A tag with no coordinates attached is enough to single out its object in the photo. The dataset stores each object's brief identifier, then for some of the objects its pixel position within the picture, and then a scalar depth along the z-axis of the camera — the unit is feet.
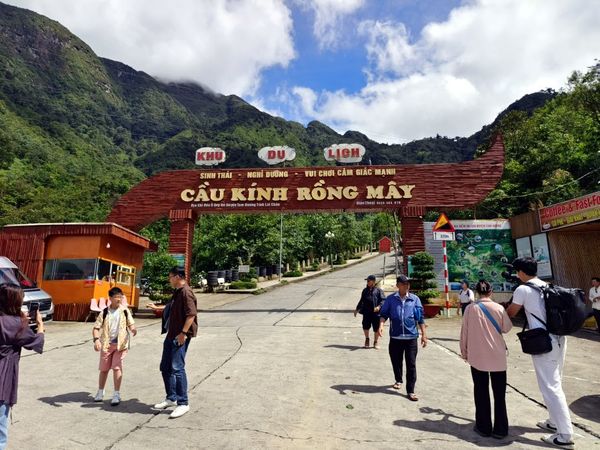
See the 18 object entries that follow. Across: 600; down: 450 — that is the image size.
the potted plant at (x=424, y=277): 52.60
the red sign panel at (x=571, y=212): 41.55
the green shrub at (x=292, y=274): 144.05
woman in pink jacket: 14.79
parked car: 39.14
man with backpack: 13.99
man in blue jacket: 19.76
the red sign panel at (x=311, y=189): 60.70
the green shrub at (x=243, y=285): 102.63
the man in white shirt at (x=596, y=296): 34.58
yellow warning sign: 46.88
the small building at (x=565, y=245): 46.18
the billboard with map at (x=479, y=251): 56.70
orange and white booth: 49.80
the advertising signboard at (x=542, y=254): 50.06
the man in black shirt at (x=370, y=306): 31.17
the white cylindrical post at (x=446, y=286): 48.73
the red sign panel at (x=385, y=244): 90.38
